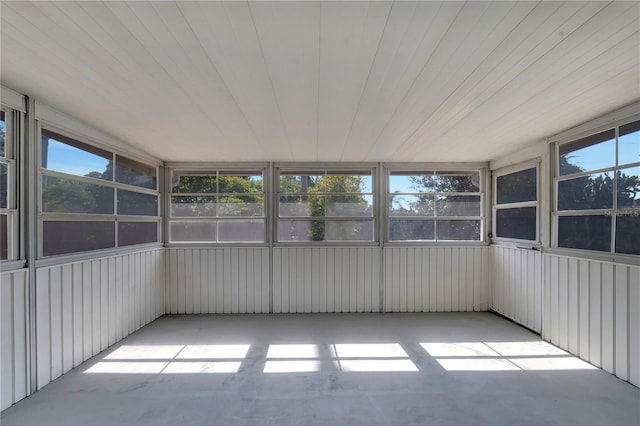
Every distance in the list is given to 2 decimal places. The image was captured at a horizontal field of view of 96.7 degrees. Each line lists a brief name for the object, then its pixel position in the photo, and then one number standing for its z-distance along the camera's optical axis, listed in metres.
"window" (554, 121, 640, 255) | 2.61
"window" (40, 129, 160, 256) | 2.72
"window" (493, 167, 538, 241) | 3.93
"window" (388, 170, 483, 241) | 4.92
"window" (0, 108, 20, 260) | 2.30
